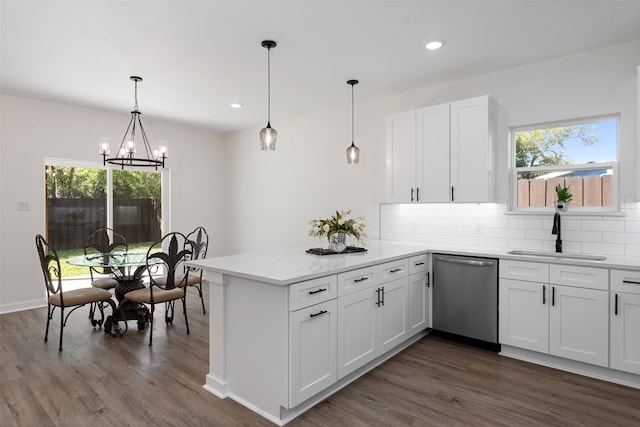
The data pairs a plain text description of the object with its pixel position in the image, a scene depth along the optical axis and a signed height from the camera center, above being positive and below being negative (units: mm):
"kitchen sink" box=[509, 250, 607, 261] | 3118 -424
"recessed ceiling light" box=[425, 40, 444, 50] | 3125 +1405
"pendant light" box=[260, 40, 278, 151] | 3061 +607
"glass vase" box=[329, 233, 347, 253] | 3359 -305
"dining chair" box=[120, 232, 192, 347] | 3625 -832
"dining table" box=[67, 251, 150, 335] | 3830 -820
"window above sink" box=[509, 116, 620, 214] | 3293 +408
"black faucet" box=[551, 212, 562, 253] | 3332 -201
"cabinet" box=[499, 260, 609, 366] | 2822 -833
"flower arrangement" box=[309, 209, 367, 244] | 3375 -178
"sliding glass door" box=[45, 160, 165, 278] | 5184 +69
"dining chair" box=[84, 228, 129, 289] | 4133 -488
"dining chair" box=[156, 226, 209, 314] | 3996 -787
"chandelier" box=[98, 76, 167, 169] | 3793 +910
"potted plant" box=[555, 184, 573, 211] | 3387 +80
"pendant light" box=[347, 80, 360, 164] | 3801 +562
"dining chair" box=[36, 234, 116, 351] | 3479 -832
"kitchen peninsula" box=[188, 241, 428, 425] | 2256 -795
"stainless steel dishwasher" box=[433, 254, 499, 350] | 3324 -850
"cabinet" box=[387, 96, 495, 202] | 3590 +573
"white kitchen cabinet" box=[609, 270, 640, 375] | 2676 -832
